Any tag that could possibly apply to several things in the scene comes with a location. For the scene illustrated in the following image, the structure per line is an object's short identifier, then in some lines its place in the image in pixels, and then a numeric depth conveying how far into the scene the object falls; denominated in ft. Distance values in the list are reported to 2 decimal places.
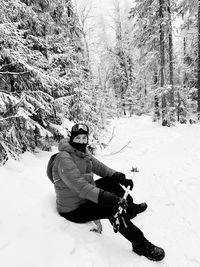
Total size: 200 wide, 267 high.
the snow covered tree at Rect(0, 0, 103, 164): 19.11
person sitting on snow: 10.28
